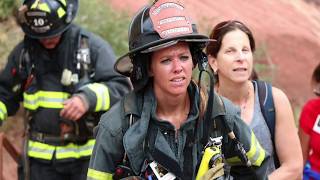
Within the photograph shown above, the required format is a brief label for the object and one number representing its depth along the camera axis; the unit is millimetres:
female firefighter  5656
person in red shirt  9172
